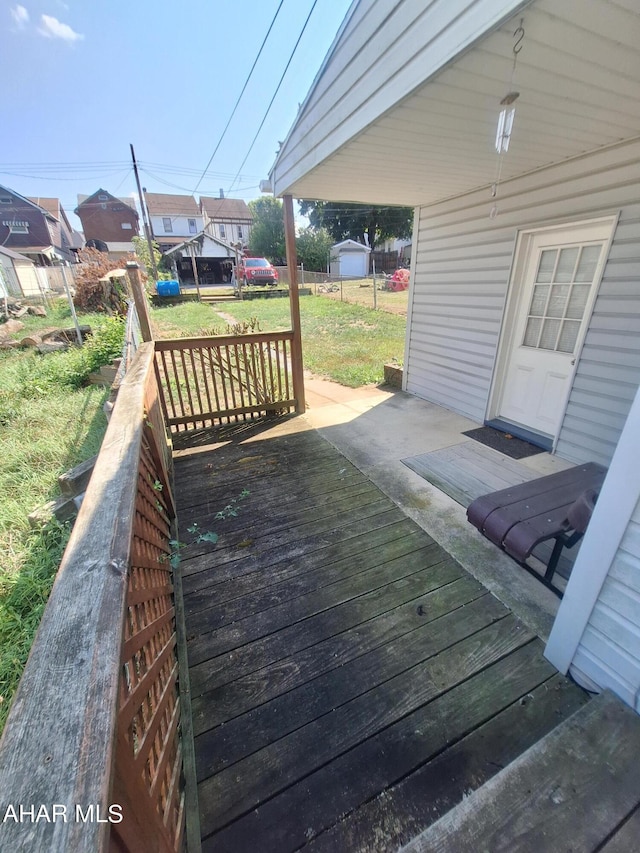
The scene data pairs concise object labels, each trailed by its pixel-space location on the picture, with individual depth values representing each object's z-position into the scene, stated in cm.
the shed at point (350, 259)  2755
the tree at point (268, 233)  2794
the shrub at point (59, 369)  500
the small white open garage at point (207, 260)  2161
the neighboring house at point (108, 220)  2967
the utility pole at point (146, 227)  1748
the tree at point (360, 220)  2678
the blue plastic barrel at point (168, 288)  1552
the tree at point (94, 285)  1024
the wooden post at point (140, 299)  331
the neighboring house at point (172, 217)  3119
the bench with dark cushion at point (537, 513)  157
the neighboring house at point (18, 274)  1563
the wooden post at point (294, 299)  350
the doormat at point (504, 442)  325
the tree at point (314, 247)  2544
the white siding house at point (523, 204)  124
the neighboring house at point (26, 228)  2386
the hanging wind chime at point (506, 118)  156
